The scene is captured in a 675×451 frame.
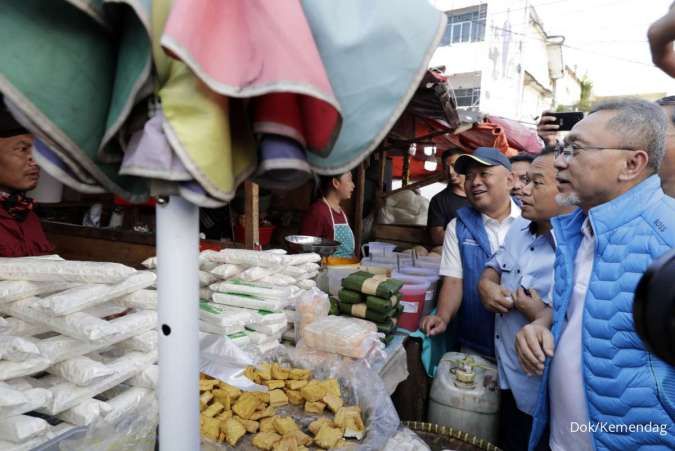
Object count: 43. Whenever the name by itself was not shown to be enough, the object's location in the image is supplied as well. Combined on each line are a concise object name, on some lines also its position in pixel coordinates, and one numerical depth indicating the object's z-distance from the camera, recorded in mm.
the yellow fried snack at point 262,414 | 1592
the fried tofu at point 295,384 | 1773
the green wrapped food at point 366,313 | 2443
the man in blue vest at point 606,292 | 1690
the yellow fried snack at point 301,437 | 1474
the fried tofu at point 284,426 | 1513
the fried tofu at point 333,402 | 1675
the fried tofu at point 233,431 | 1444
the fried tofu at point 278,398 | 1715
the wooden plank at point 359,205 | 6767
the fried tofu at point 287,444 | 1405
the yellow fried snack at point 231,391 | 1681
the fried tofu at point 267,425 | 1541
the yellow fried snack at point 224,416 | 1540
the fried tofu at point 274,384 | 1773
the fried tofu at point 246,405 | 1582
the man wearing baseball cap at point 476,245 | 3244
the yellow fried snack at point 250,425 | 1531
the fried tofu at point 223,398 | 1637
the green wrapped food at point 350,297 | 2539
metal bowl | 3477
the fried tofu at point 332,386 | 1758
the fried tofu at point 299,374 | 1844
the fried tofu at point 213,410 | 1545
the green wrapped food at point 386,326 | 2451
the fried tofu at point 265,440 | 1431
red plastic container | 2887
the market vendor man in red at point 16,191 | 2613
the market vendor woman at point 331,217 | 4637
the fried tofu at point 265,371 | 1814
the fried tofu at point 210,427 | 1454
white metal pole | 846
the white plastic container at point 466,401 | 2574
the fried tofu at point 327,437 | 1452
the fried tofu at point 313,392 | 1720
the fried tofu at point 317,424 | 1561
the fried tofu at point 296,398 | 1761
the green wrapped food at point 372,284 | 2428
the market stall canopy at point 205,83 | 655
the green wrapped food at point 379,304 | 2402
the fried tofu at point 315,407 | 1689
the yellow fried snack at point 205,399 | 1610
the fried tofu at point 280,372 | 1824
